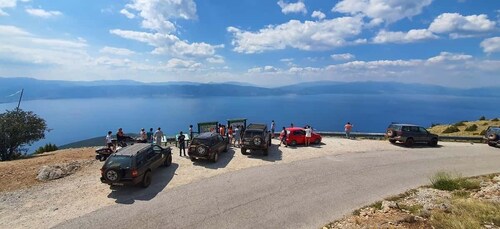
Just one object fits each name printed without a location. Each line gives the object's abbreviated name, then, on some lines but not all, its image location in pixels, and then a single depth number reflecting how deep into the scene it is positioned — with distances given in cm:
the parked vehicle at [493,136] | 2350
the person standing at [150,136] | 2295
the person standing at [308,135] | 2316
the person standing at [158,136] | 2102
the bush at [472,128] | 3735
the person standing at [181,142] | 1959
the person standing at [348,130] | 2727
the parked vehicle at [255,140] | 1949
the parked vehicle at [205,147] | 1753
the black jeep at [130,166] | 1303
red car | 2327
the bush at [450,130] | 3681
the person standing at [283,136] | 2352
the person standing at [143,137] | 2182
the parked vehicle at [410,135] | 2362
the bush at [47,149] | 2908
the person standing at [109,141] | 1962
